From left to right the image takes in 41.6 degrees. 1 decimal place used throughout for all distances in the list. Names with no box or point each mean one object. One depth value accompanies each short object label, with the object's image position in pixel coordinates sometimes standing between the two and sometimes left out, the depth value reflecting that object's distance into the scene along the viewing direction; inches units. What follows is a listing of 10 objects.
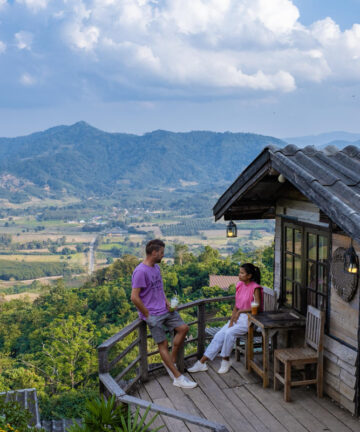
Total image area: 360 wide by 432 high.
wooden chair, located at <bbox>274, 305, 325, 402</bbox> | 184.7
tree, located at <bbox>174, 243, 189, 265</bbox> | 2667.3
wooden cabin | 157.1
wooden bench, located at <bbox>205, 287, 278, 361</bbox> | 226.7
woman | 212.2
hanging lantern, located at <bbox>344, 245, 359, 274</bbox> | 155.3
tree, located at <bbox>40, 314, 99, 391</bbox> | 1405.0
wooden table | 199.0
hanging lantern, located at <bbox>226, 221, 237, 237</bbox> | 257.1
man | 185.5
